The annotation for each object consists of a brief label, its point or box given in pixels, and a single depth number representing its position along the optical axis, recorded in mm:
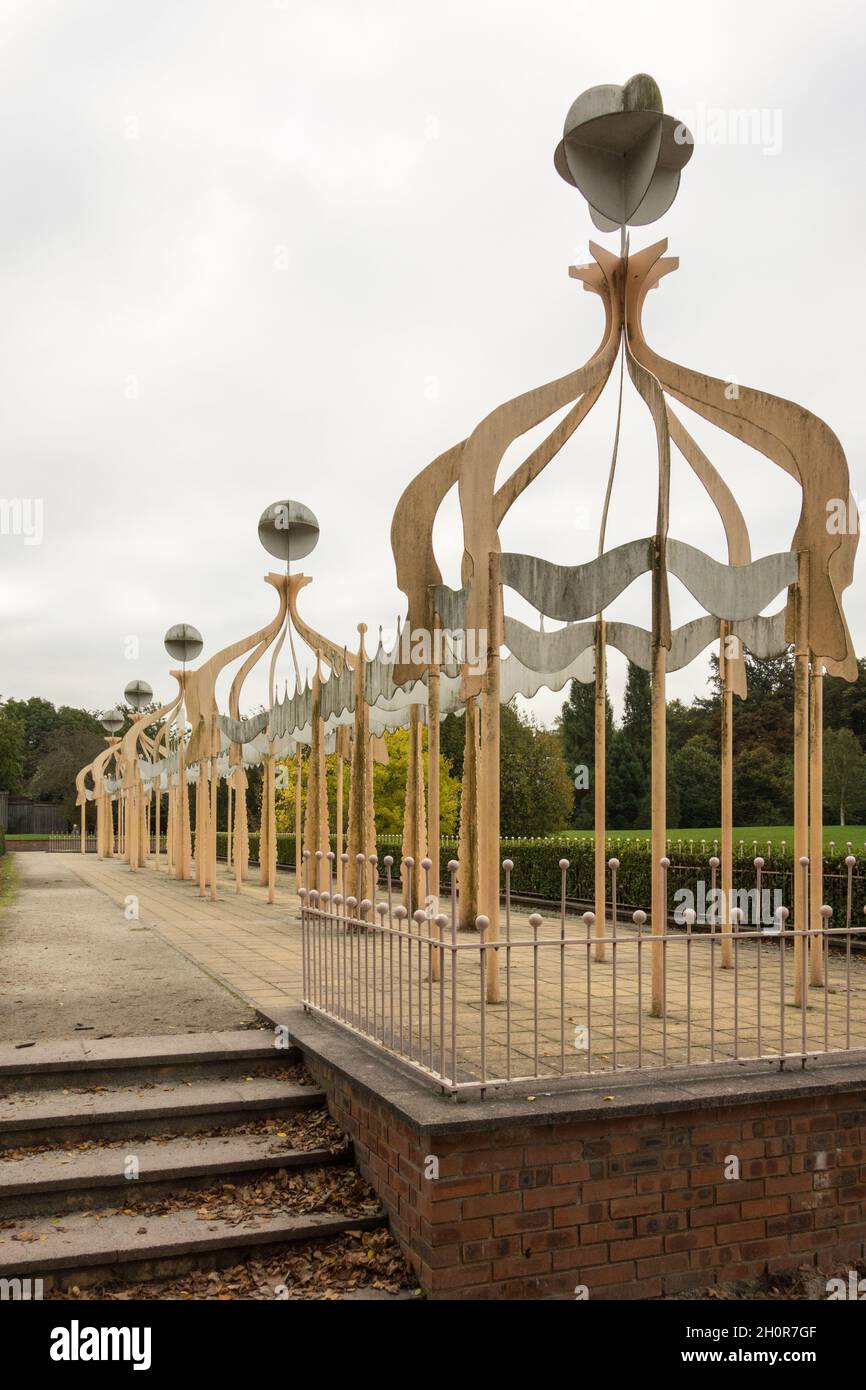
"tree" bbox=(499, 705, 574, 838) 31234
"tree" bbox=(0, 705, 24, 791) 53344
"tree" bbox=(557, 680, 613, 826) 37250
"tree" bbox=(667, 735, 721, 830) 31281
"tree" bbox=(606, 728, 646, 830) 34438
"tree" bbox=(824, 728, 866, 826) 26828
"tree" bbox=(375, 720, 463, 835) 22906
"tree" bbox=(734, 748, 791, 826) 23812
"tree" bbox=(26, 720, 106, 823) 55728
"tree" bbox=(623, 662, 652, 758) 29345
